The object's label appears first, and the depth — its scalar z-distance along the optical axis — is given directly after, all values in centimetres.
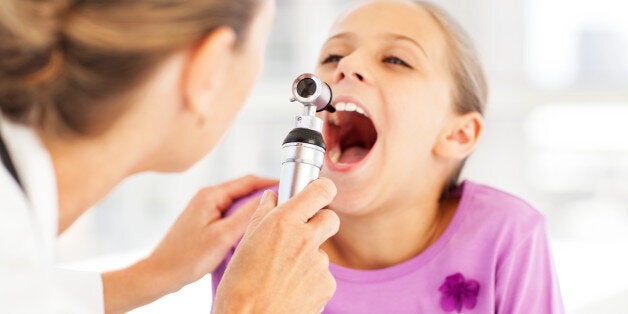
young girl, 115
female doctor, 73
